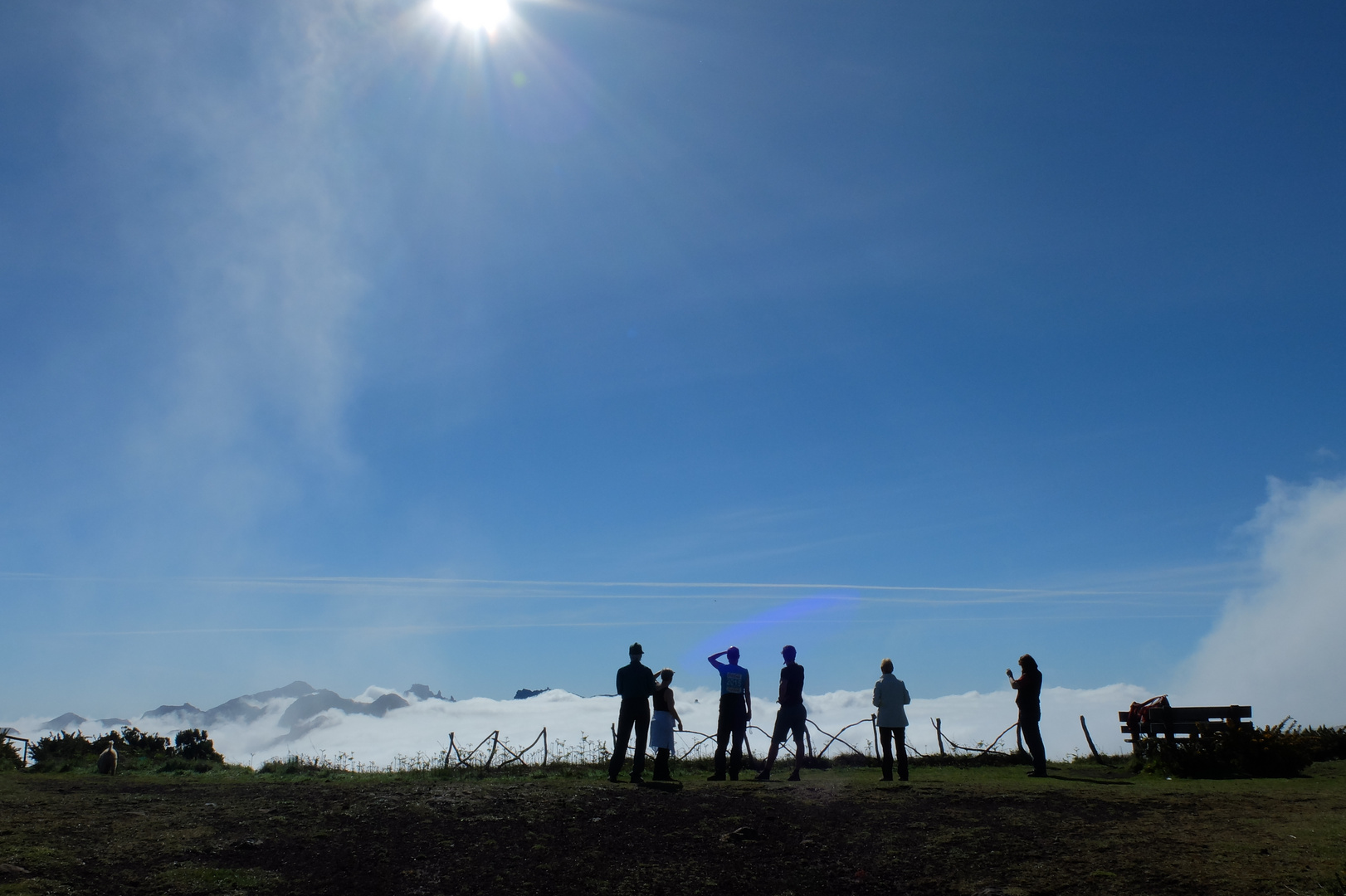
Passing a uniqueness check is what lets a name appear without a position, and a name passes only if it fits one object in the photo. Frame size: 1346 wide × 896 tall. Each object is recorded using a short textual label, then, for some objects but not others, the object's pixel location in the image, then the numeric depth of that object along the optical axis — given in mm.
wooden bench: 15164
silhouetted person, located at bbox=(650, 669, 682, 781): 13125
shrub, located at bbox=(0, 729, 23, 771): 19700
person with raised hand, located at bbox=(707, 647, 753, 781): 13367
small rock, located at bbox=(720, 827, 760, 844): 8281
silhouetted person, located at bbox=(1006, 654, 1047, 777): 13906
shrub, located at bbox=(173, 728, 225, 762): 21969
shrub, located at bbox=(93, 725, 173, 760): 22656
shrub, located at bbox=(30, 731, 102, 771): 19938
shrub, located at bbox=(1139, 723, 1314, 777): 13953
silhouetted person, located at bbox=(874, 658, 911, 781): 12891
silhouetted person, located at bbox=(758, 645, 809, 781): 13305
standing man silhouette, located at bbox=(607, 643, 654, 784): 12719
